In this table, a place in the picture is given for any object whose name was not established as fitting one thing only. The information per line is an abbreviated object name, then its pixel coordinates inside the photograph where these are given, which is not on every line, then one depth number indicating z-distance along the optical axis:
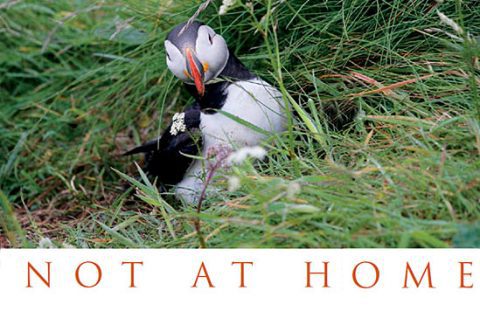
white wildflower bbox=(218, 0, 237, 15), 5.18
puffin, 6.52
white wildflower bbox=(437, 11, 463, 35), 4.88
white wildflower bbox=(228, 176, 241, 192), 4.69
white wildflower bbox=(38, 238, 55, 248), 5.27
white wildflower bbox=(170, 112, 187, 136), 6.51
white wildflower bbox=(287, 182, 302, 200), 4.62
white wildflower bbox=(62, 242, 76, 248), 5.35
